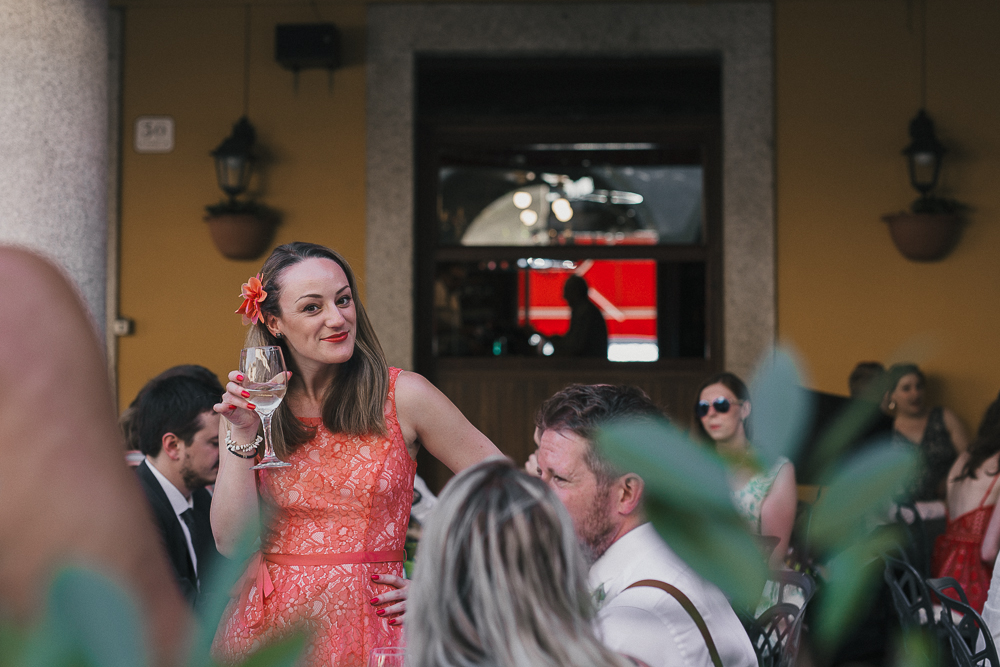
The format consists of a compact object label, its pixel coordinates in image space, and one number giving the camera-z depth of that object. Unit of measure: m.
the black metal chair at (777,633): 1.77
